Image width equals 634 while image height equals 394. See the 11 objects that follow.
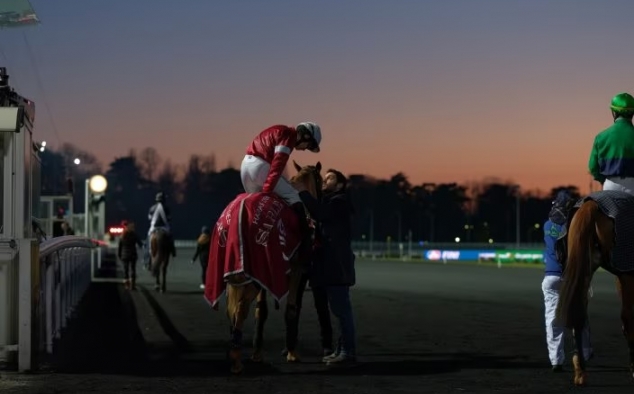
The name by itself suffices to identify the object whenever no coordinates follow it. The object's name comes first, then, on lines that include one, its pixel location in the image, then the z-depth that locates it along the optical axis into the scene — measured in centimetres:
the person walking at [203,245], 2903
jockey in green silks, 938
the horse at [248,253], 1011
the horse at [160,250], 2730
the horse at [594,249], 904
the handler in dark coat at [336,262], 1113
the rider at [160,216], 2709
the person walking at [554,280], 1043
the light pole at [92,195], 3441
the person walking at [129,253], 2856
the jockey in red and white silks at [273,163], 1045
